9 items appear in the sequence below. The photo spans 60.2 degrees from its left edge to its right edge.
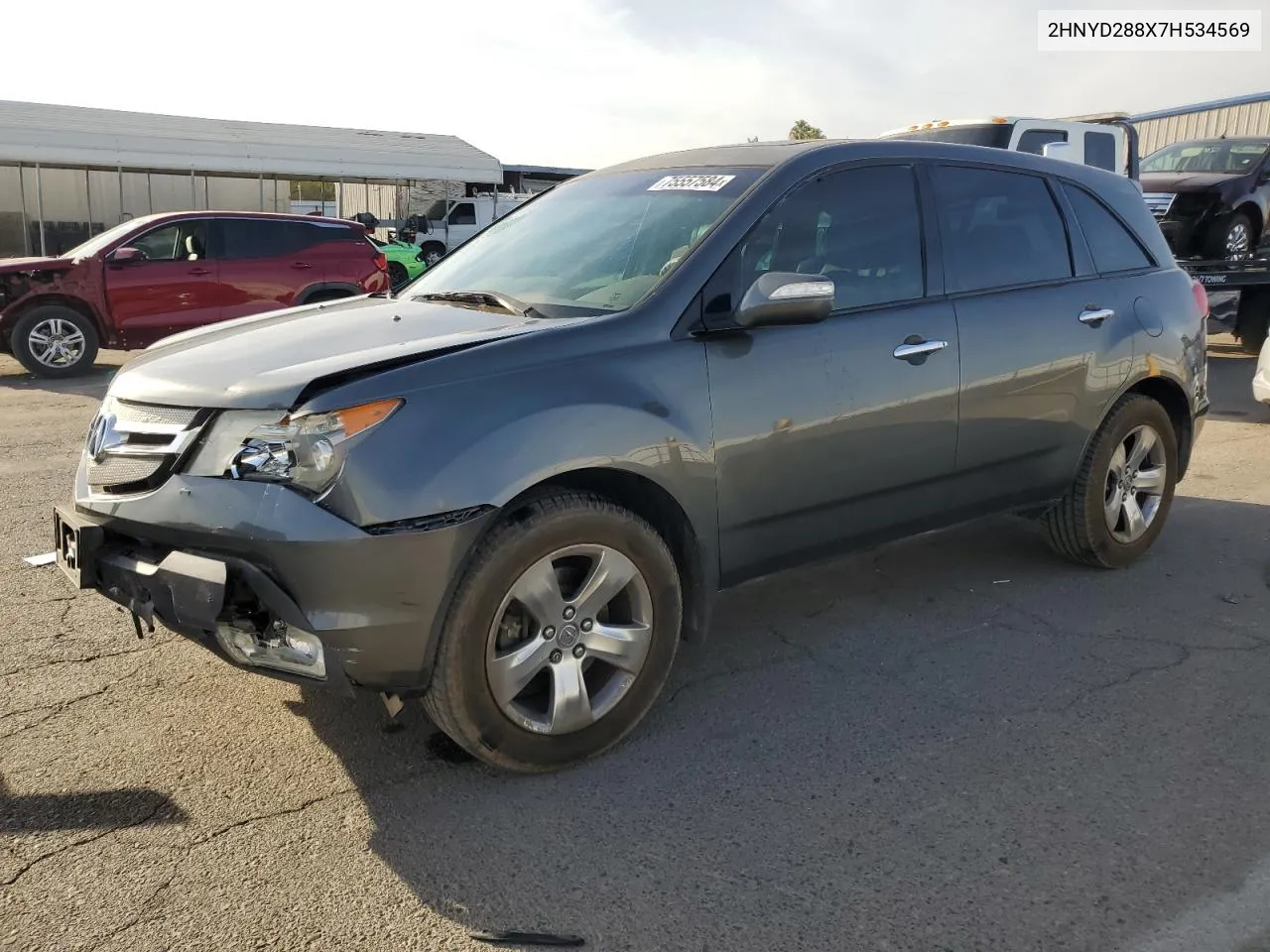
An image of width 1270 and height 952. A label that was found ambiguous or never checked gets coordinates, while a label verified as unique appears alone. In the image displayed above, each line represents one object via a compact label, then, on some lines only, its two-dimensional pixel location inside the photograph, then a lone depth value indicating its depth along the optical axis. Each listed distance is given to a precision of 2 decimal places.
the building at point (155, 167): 22.95
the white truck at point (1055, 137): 11.60
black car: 13.78
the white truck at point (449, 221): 29.78
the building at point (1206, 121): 24.34
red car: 11.36
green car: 24.06
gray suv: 2.79
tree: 59.97
